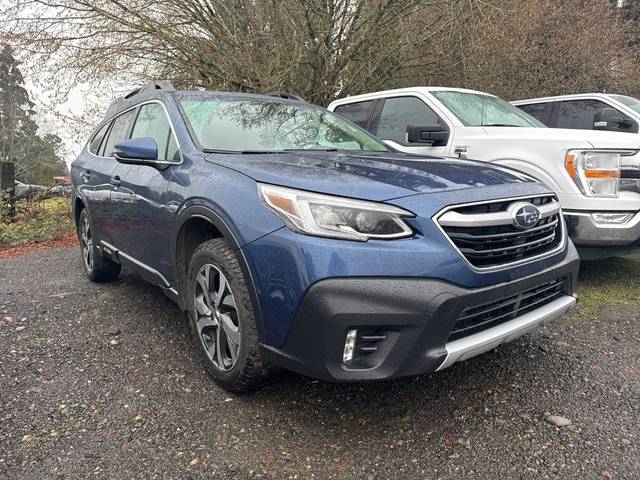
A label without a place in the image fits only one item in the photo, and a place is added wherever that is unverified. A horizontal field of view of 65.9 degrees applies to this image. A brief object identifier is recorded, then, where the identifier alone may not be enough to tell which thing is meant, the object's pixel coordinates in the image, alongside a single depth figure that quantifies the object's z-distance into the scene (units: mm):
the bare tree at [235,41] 8023
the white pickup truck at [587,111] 6359
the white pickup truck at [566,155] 3967
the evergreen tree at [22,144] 28906
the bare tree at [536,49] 8492
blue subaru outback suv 2014
